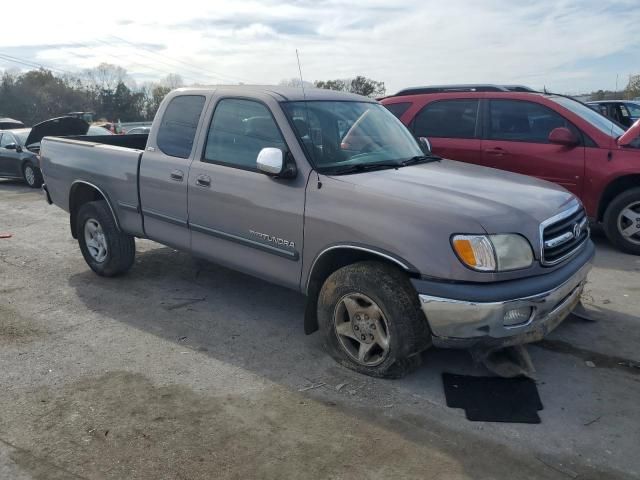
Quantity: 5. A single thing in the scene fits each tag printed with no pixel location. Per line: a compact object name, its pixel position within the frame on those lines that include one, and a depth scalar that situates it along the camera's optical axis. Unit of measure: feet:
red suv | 21.84
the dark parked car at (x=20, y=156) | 44.19
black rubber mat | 11.16
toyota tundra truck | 11.03
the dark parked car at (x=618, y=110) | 39.99
